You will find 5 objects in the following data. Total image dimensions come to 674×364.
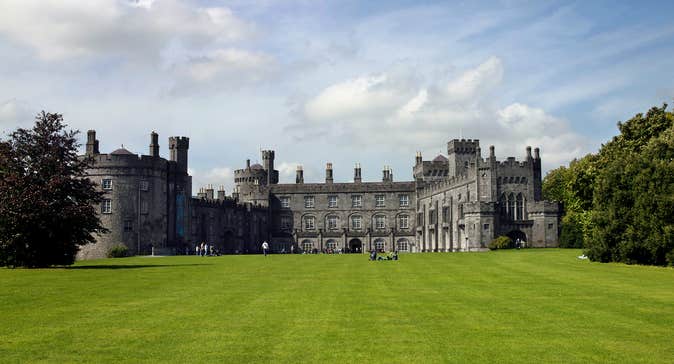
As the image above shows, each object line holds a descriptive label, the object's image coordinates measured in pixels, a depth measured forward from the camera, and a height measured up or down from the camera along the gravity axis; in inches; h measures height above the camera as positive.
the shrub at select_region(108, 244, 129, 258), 2659.9 -47.7
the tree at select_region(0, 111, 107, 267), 1528.1 +84.7
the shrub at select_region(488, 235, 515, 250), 2822.3 -29.8
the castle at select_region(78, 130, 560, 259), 2896.2 +137.4
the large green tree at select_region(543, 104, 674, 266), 1528.1 +87.6
